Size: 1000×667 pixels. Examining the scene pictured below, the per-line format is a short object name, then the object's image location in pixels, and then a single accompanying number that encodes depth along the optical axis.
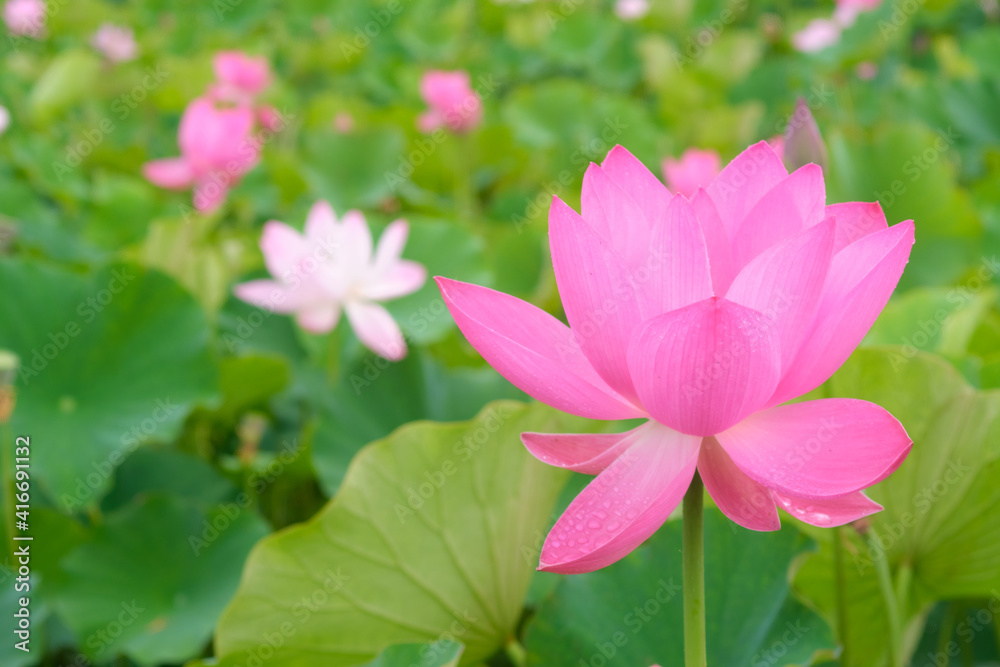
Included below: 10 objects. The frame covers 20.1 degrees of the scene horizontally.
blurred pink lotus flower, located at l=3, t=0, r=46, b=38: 5.97
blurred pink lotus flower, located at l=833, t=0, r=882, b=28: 4.92
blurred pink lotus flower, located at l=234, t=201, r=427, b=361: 2.13
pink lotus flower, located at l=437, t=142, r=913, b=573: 1.13
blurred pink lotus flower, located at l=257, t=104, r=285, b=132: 4.03
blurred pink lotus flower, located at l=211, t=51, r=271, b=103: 4.15
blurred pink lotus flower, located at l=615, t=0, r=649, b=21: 6.77
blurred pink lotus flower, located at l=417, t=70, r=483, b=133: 3.88
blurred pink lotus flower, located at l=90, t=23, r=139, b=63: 5.83
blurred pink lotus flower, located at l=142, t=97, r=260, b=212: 3.04
